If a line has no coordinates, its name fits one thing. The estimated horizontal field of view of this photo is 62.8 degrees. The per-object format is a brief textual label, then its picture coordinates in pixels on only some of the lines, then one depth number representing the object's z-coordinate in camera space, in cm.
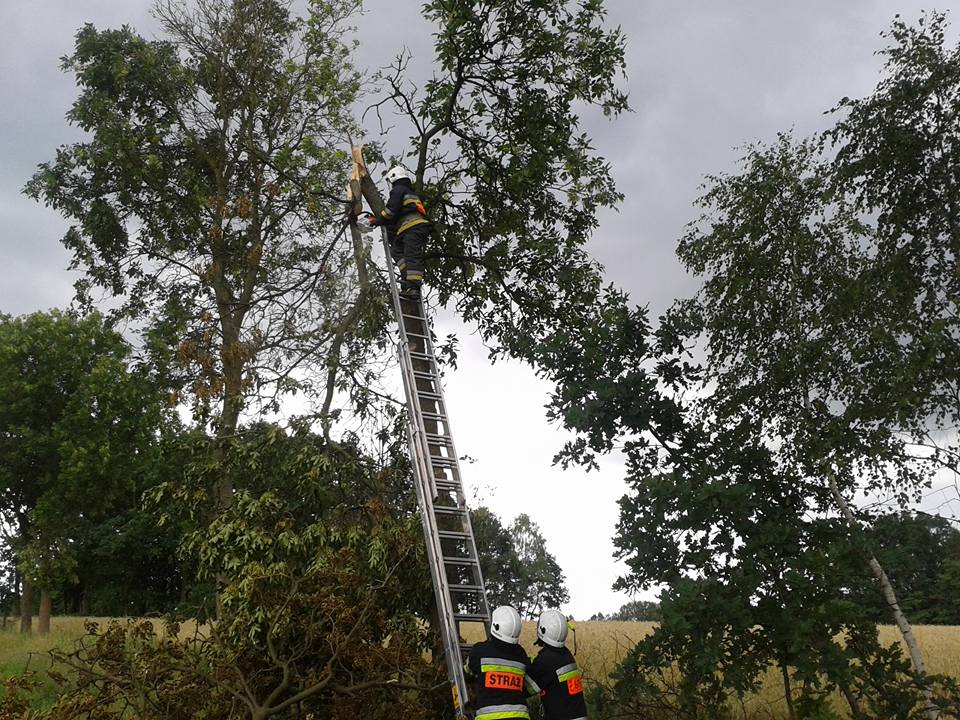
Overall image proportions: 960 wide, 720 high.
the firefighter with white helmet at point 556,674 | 656
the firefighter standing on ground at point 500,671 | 618
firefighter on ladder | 905
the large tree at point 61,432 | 2359
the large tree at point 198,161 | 1478
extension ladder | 700
